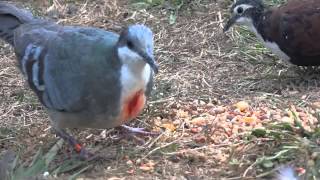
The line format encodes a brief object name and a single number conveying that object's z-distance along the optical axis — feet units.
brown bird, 25.53
